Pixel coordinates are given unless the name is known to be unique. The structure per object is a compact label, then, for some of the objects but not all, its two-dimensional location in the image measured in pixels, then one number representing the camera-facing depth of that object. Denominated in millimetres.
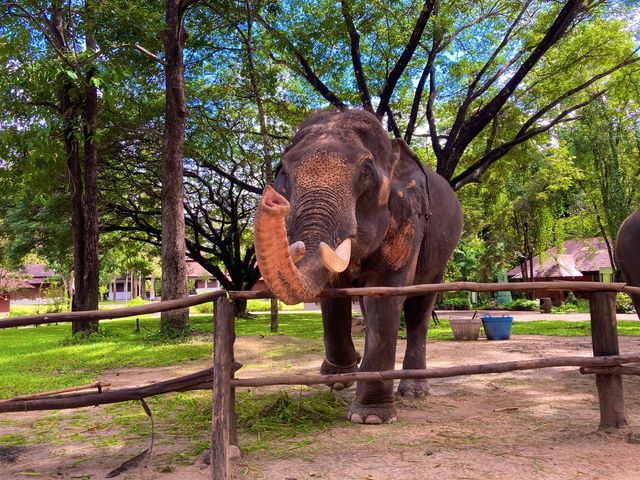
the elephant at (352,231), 3277
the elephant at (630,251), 6965
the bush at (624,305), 23406
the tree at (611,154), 22312
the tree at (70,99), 10070
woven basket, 11984
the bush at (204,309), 29578
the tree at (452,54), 12727
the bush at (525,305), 28011
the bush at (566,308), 25469
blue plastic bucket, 12016
